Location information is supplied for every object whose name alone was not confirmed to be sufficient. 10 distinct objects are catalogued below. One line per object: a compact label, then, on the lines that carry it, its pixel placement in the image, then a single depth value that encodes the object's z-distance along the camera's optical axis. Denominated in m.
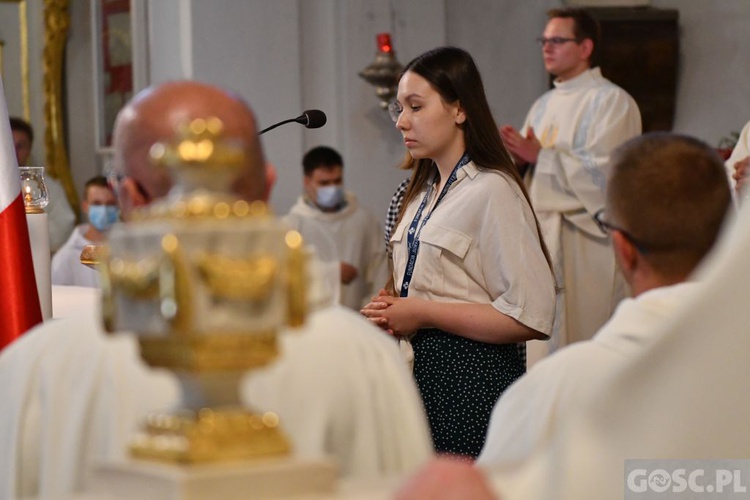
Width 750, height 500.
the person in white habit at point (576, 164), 10.30
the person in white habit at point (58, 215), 14.73
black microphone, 5.39
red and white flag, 4.98
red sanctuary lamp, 12.57
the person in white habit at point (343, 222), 12.45
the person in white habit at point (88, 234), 10.69
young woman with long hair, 5.55
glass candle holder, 6.19
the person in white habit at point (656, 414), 1.62
